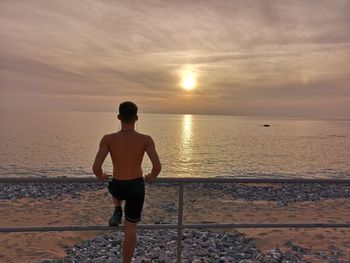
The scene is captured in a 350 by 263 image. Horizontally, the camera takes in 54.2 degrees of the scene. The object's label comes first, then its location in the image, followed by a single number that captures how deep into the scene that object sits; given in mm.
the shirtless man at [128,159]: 4090
